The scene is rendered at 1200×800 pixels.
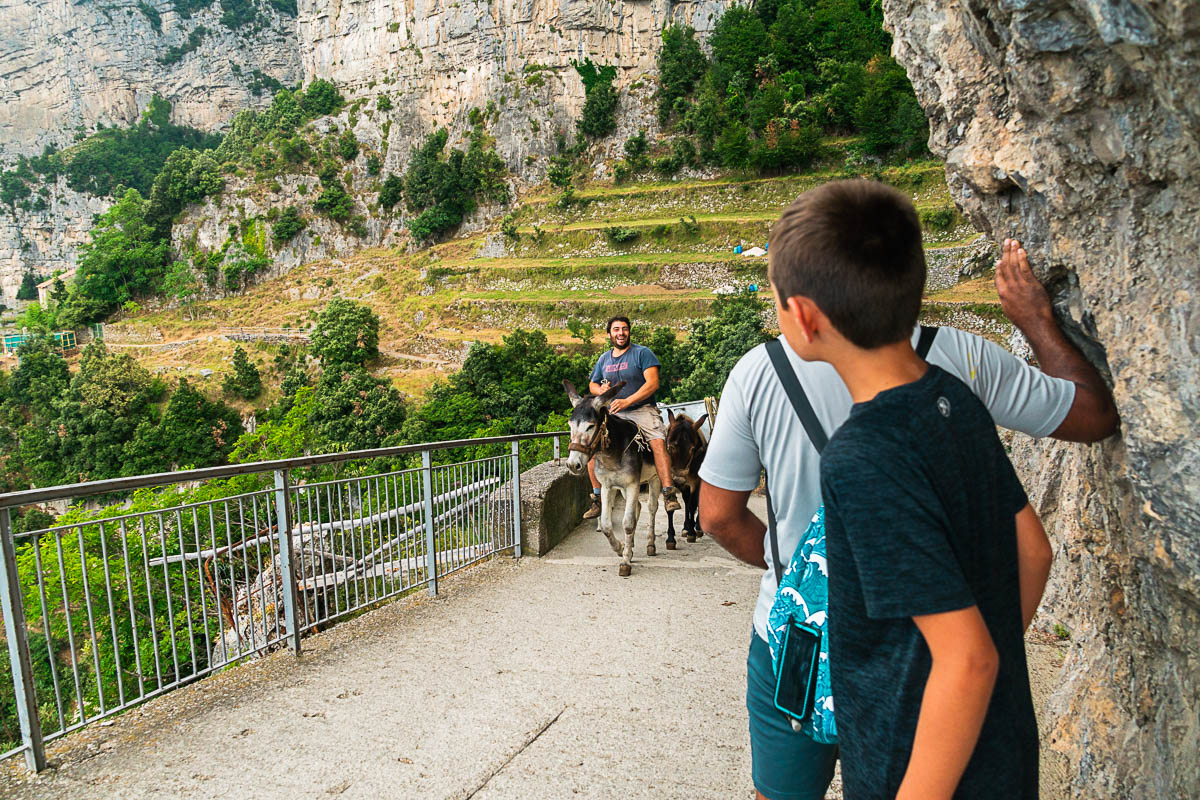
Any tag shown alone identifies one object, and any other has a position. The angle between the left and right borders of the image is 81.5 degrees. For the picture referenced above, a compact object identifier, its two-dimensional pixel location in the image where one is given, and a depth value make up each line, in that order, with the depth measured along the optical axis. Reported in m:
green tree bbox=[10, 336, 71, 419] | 51.50
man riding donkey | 6.81
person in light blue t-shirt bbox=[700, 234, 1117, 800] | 1.44
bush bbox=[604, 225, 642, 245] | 48.53
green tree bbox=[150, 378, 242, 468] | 45.78
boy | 0.95
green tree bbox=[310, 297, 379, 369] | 48.72
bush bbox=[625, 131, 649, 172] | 60.24
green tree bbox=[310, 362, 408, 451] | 38.16
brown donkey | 7.59
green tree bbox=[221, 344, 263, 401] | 50.28
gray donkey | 6.21
